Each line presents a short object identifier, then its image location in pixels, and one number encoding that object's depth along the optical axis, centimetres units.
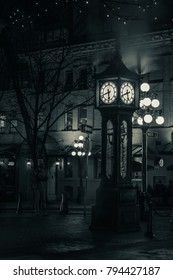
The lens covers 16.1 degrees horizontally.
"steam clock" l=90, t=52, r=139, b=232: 1759
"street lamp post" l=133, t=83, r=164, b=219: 2261
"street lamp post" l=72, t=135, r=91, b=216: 4082
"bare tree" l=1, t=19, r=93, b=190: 2759
